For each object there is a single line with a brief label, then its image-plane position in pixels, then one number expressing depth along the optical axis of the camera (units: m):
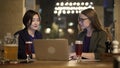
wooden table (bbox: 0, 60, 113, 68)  2.01
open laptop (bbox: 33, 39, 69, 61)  2.63
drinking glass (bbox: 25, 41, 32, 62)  2.73
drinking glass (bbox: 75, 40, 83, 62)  2.63
